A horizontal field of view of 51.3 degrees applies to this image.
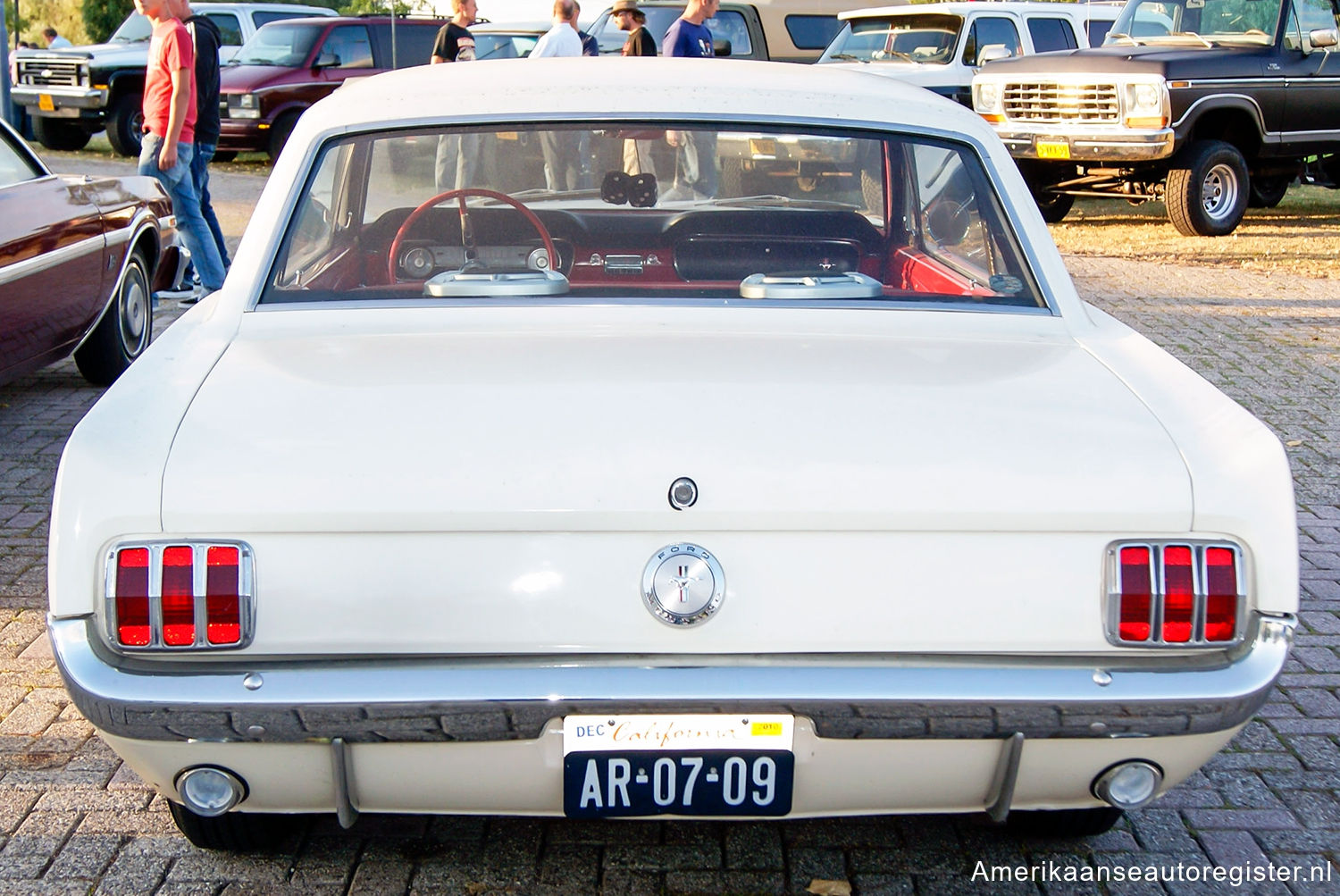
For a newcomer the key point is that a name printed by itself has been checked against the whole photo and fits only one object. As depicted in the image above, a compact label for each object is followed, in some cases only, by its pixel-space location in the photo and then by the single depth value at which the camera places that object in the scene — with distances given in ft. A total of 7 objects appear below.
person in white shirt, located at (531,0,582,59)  36.17
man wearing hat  35.91
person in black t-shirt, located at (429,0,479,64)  37.11
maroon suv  51.65
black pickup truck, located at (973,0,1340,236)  38.99
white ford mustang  7.21
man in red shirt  27.35
